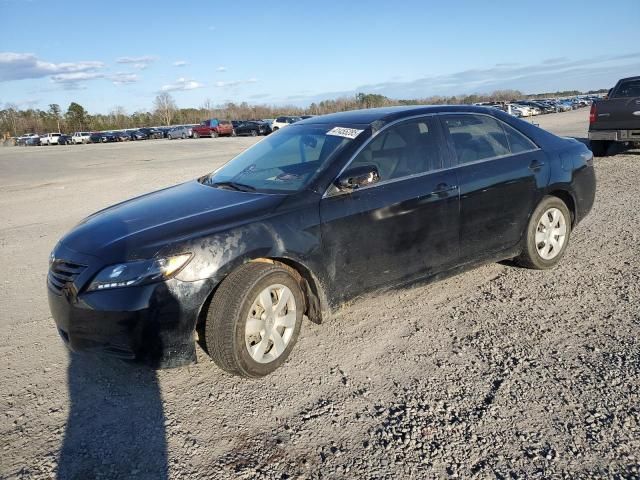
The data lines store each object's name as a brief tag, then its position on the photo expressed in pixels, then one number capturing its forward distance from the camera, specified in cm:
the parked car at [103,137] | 6141
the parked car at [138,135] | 5928
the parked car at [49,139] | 6438
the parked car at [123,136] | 6047
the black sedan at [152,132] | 5975
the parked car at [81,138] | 6362
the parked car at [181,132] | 5177
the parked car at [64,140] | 6462
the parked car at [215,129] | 4762
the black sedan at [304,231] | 299
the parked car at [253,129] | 4412
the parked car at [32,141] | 6438
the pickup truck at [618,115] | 1116
